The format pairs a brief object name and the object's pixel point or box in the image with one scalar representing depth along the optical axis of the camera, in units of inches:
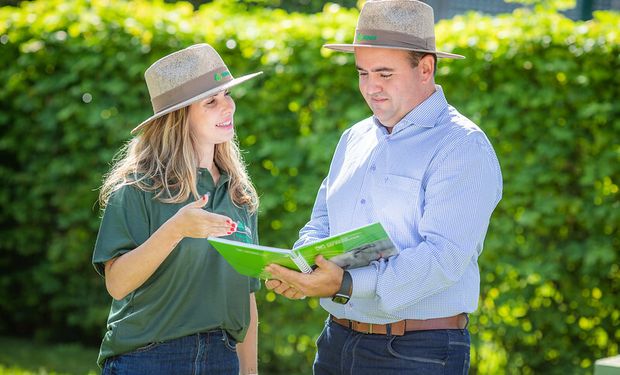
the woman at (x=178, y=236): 245.0
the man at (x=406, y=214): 235.1
